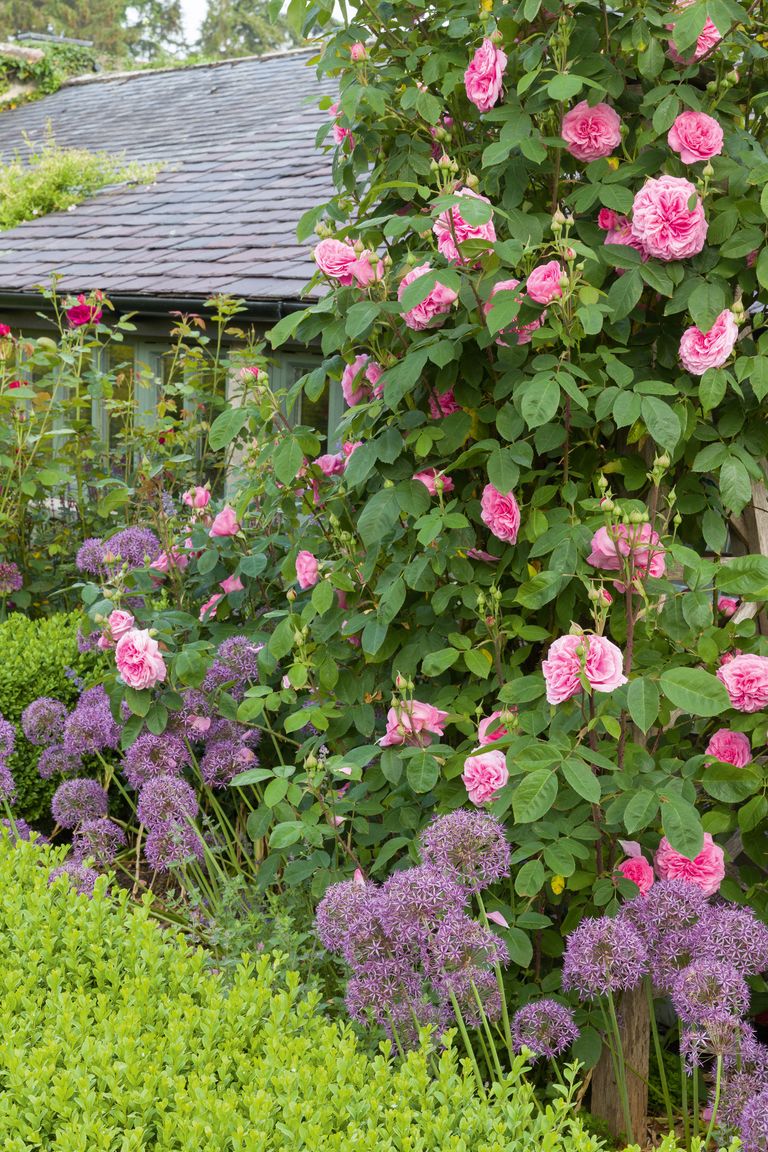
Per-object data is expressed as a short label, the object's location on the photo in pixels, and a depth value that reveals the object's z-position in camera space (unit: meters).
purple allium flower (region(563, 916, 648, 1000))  2.04
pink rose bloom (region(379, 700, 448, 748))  2.71
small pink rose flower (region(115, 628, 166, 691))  3.34
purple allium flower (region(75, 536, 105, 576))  4.47
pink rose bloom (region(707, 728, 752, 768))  2.59
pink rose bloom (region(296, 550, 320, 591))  3.13
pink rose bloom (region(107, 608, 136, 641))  3.46
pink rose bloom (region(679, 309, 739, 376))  2.49
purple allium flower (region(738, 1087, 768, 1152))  1.88
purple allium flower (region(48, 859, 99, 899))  2.83
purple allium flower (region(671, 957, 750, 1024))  1.96
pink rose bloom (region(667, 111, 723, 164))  2.51
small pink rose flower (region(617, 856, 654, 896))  2.55
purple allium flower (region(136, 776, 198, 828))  3.03
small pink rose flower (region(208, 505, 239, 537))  3.85
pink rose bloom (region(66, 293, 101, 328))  5.75
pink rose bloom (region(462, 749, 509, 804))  2.47
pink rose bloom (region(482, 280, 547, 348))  2.57
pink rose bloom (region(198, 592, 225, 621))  3.90
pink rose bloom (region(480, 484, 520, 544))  2.66
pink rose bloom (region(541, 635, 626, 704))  2.21
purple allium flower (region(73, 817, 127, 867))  3.26
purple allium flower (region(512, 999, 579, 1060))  2.28
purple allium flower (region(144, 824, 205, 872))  2.99
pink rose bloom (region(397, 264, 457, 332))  2.50
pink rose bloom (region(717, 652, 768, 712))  2.46
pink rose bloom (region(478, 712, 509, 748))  2.62
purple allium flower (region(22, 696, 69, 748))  3.94
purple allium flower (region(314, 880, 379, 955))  2.12
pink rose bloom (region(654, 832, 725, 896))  2.53
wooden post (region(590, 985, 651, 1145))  2.69
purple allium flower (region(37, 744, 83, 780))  3.93
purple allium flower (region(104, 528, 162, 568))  4.09
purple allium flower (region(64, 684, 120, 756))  3.66
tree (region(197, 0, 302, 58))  35.78
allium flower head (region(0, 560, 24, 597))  5.35
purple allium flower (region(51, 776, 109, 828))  3.56
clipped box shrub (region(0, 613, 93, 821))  4.57
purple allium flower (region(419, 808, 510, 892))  2.04
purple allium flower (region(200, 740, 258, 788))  3.42
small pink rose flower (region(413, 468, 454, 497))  2.73
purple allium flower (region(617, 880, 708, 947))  2.14
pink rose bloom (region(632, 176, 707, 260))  2.43
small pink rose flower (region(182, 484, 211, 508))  4.29
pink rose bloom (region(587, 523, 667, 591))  2.35
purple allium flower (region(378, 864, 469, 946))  1.95
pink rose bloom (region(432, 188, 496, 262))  2.44
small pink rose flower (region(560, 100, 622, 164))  2.62
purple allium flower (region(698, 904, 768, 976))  2.06
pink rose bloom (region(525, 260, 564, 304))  2.45
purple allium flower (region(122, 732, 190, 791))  3.36
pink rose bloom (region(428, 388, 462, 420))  2.87
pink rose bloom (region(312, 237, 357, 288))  2.70
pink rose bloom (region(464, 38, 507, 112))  2.55
